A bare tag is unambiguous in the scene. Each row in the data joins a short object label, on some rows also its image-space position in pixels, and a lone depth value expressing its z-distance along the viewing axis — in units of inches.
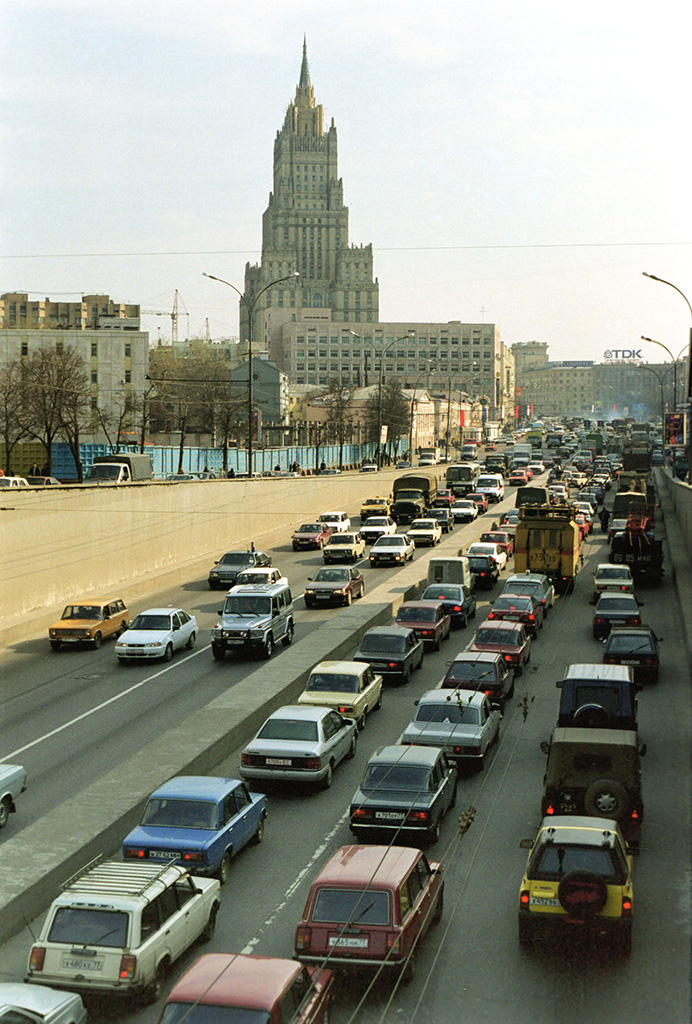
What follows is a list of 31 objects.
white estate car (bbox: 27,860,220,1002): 480.4
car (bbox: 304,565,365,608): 1525.6
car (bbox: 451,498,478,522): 2593.5
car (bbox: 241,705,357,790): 773.9
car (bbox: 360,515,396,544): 2199.8
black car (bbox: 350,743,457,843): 664.4
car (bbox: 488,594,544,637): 1302.9
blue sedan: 609.3
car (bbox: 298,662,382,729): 919.0
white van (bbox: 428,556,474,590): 1546.5
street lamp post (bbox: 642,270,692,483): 1937.5
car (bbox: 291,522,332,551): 2164.1
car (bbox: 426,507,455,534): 2406.5
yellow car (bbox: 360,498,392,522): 2559.8
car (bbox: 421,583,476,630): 1371.8
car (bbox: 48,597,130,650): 1278.3
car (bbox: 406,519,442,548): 2182.6
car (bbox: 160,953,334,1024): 407.2
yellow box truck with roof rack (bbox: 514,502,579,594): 1598.2
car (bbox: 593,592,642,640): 1291.8
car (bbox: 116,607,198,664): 1203.2
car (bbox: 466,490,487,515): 2834.6
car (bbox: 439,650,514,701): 964.6
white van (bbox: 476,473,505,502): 3069.9
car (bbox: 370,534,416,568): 1916.8
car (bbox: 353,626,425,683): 1093.8
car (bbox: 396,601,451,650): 1243.8
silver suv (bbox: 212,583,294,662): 1206.9
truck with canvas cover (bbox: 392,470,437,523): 2554.1
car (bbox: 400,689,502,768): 810.8
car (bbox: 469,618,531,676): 1110.4
